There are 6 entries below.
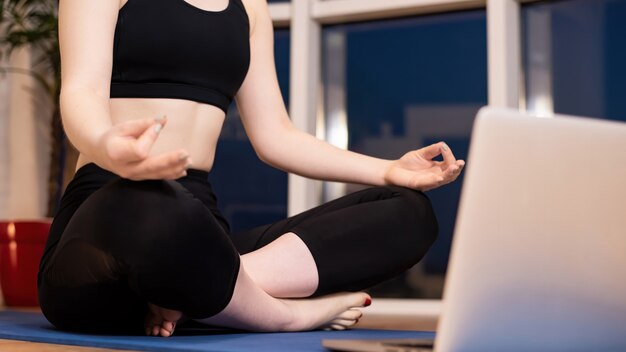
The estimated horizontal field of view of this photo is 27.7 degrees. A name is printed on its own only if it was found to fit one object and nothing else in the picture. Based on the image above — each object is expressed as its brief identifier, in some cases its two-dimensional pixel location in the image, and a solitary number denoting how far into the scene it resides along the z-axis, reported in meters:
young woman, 1.62
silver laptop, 1.31
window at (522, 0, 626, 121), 3.35
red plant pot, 3.26
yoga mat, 1.63
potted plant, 3.27
